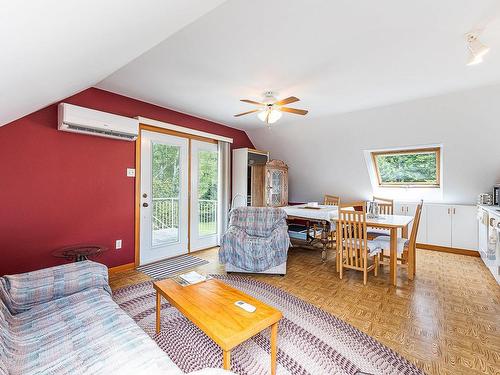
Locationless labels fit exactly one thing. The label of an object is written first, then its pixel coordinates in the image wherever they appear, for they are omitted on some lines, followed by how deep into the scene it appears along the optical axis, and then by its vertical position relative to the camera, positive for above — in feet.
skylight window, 14.42 +1.36
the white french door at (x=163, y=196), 11.98 -0.47
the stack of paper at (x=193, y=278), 6.43 -2.42
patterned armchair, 10.29 -2.47
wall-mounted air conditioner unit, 8.73 +2.43
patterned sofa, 3.73 -2.64
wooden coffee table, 4.27 -2.49
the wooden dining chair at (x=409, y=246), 9.93 -2.31
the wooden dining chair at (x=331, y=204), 13.99 -0.98
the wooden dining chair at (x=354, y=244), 9.52 -2.21
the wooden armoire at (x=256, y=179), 16.01 +0.60
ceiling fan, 9.15 +3.09
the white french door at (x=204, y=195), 14.15 -0.44
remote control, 5.03 -2.46
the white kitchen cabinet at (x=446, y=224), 13.43 -1.98
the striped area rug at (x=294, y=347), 5.32 -3.81
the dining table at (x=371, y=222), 9.50 -1.35
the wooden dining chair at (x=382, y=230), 11.50 -2.12
